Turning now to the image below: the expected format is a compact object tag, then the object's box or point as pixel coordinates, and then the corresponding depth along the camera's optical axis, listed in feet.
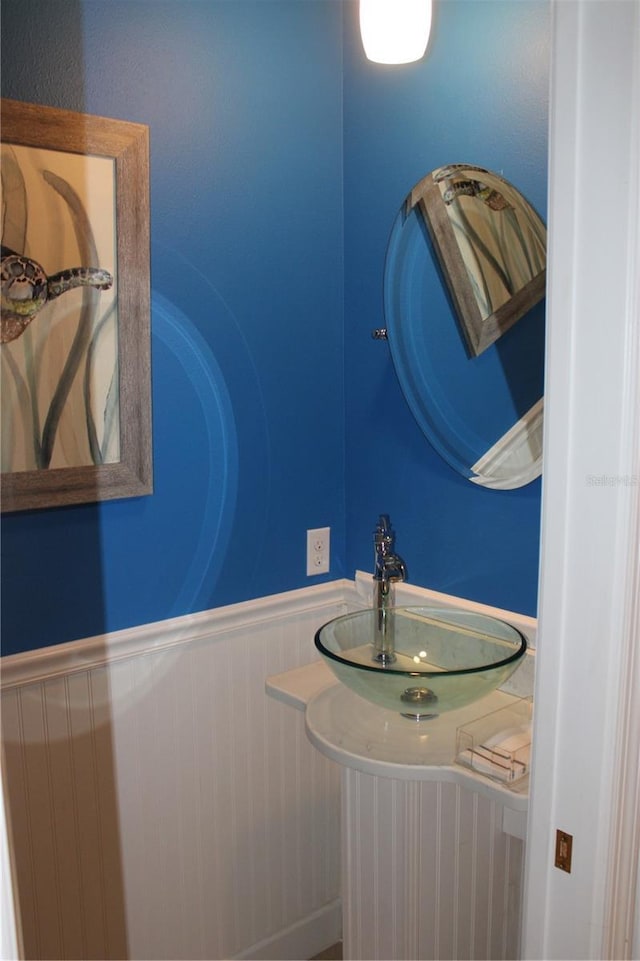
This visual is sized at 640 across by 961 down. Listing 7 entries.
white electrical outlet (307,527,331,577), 6.82
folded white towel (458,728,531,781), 4.78
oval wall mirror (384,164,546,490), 5.42
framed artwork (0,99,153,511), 4.97
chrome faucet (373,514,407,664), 6.15
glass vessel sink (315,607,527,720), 4.99
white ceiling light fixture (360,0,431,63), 5.14
